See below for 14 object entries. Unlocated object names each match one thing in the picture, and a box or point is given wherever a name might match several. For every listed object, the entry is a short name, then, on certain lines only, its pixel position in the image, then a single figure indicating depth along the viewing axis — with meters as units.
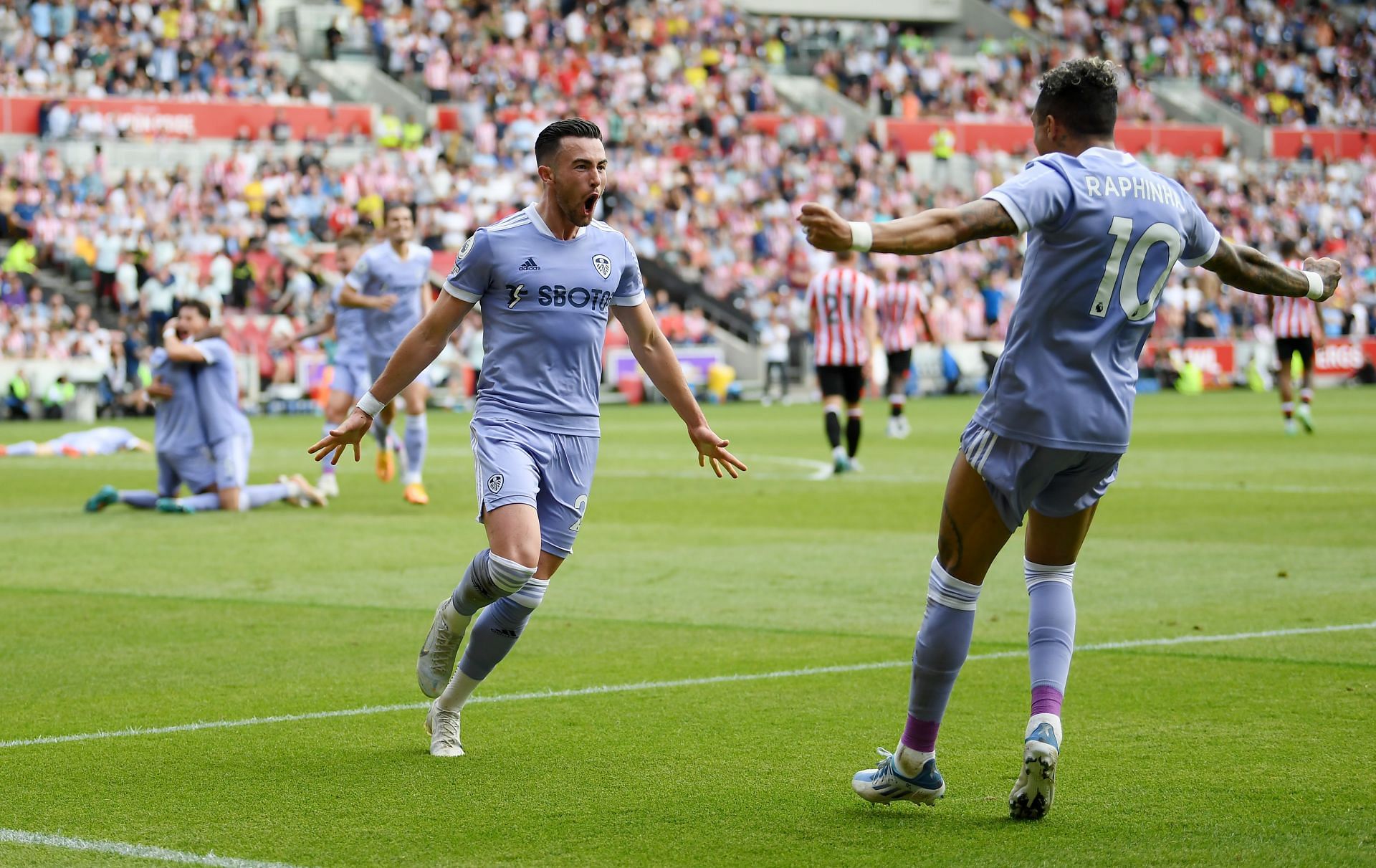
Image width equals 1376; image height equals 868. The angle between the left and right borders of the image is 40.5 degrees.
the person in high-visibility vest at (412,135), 41.27
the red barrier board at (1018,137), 51.22
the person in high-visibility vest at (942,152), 50.00
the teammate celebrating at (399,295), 16.41
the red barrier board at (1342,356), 45.16
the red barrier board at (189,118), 37.00
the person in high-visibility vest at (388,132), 41.16
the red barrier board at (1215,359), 44.19
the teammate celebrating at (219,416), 15.42
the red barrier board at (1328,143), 56.53
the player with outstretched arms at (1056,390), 5.37
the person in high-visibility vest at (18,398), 32.56
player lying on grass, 23.33
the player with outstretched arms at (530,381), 6.59
